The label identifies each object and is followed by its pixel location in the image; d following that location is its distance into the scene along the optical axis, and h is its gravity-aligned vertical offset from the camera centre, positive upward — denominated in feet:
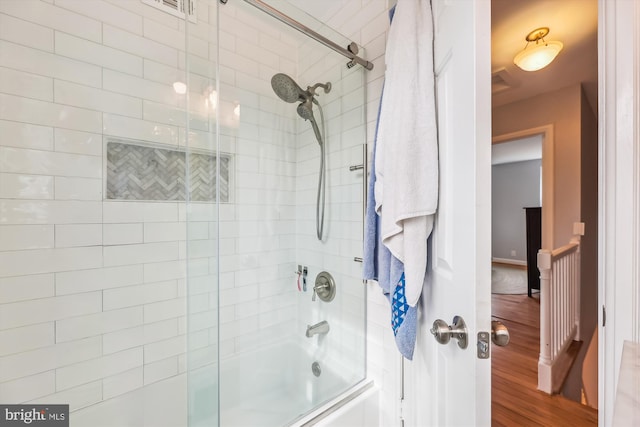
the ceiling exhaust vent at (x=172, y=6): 4.61 +3.61
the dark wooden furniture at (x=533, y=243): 13.60 -1.58
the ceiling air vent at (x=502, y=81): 8.09 +4.23
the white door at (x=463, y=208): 2.00 +0.04
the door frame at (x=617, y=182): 2.60 +0.30
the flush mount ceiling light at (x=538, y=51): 6.11 +3.72
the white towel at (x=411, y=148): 2.70 +0.67
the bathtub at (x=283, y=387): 4.36 -3.08
